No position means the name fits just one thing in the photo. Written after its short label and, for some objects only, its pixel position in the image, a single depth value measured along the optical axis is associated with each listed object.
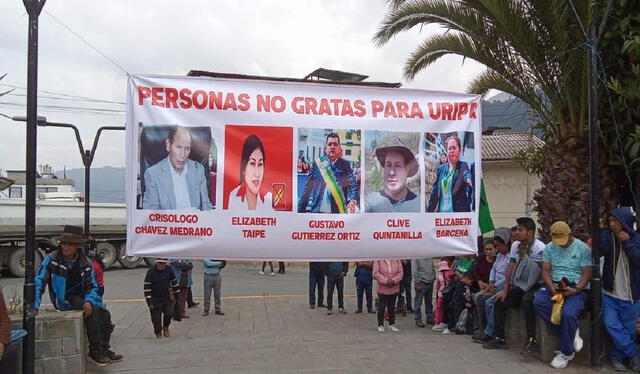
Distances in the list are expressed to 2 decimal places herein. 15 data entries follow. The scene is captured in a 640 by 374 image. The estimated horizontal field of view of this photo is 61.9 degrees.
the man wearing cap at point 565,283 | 5.98
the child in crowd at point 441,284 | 8.48
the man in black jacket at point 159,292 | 7.98
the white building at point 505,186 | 22.30
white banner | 4.54
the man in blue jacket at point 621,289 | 5.83
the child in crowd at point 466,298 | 7.99
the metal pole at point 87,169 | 11.93
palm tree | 7.50
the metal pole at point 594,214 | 5.98
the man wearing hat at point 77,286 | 6.06
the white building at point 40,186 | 20.14
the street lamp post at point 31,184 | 4.77
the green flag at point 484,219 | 6.25
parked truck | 17.16
